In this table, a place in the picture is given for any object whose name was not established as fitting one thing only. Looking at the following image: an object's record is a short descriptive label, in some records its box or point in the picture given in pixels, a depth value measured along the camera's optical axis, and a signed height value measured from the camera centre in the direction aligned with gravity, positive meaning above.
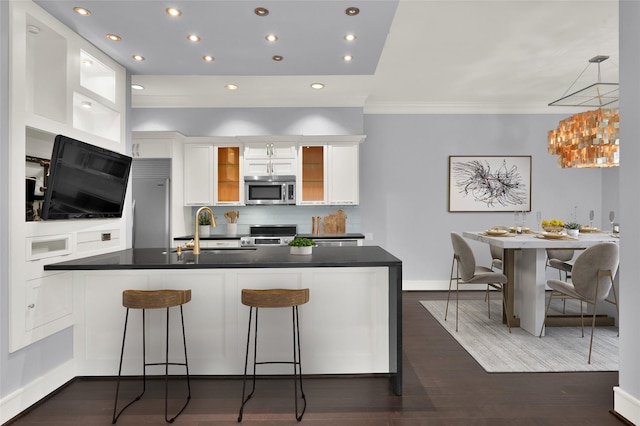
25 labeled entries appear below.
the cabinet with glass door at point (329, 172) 5.48 +0.56
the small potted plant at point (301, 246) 3.10 -0.28
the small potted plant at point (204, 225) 5.39 -0.20
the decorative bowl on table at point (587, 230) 4.65 -0.22
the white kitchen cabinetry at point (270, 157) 5.43 +0.76
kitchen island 2.93 -0.82
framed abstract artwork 6.07 +0.45
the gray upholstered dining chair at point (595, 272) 3.36 -0.54
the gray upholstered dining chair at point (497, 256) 4.85 -0.58
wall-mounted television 2.63 +0.22
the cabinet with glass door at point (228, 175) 5.46 +0.51
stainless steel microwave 5.45 +0.28
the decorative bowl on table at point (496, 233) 4.27 -0.24
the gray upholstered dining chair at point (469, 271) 4.06 -0.65
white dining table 3.70 -0.59
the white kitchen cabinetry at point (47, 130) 2.38 +0.58
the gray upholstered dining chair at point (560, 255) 5.14 -0.58
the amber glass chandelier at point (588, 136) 3.95 +0.82
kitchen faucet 3.18 -0.25
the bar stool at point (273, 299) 2.47 -0.57
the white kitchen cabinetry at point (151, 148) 5.08 +0.82
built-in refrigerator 4.95 +0.08
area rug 3.17 -1.26
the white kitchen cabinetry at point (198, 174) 5.43 +0.52
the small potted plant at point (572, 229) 4.23 -0.19
